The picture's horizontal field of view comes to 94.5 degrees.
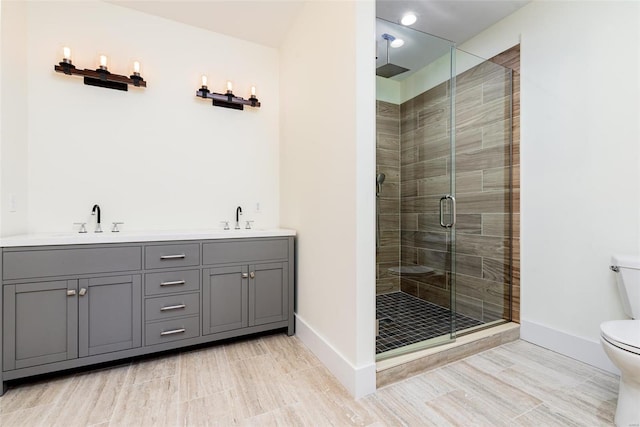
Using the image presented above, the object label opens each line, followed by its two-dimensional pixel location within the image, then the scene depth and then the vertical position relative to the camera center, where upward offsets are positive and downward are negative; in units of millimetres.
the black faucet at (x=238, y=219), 2721 -53
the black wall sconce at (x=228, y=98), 2535 +1021
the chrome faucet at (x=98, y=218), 2189 -34
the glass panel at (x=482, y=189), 2436 +217
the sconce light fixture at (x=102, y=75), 2102 +1027
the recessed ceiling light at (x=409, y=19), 2416 +1634
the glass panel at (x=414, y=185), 2486 +289
